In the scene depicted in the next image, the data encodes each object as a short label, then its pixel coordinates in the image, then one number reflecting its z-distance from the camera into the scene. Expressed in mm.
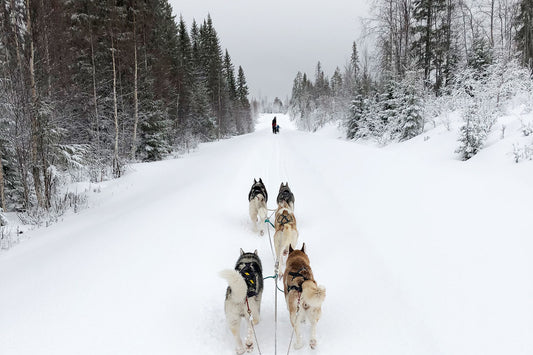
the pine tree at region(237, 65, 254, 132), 56312
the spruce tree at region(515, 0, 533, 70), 18422
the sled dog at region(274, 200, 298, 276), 4309
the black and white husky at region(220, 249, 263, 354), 2494
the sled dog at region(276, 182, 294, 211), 6020
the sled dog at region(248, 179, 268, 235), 5579
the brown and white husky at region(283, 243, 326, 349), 2509
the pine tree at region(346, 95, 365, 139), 22258
